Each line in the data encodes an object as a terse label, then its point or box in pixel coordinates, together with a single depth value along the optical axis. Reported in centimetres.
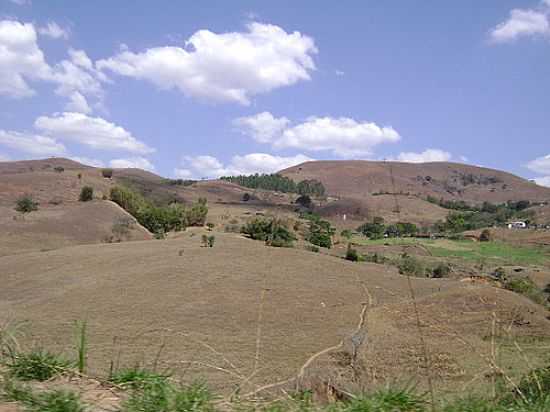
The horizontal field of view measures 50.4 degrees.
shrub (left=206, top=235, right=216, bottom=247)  4098
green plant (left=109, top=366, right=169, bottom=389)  410
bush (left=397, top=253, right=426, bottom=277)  3884
